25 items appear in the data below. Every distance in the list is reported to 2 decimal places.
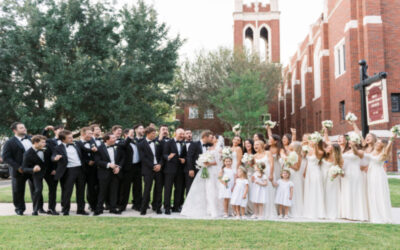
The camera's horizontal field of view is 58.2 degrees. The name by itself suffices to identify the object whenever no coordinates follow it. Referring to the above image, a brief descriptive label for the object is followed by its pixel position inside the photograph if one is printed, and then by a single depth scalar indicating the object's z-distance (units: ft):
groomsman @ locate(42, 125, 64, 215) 28.66
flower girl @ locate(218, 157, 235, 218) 28.22
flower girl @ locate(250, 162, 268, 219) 27.84
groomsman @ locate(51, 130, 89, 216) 27.48
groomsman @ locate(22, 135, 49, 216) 27.20
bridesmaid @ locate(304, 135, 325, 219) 28.37
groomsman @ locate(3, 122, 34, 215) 27.71
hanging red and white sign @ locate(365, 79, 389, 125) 31.07
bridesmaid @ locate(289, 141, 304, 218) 29.04
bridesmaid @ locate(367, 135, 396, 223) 26.48
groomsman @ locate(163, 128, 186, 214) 29.84
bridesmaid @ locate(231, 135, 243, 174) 30.07
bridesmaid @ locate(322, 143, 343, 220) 27.58
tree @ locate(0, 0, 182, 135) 63.41
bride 29.17
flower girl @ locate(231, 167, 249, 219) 27.71
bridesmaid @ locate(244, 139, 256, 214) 29.94
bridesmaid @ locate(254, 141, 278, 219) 28.66
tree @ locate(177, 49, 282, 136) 105.09
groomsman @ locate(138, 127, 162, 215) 29.04
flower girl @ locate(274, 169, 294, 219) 28.07
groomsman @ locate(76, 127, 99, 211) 28.73
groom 30.27
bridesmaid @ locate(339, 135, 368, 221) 27.17
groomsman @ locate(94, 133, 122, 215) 28.43
